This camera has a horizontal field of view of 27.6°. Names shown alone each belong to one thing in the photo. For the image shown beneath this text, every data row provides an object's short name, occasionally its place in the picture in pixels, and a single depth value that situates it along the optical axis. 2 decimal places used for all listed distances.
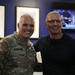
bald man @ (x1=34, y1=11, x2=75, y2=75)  1.76
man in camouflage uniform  1.56
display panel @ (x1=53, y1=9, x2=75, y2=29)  3.55
